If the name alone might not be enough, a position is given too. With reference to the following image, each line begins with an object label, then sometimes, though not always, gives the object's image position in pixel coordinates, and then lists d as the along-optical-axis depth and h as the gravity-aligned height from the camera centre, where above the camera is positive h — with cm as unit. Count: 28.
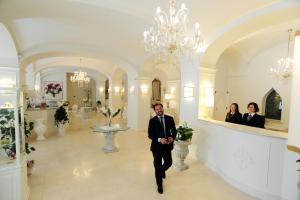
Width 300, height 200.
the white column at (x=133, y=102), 868 -61
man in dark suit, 328 -85
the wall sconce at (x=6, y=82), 590 +22
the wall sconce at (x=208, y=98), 526 -20
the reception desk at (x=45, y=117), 694 -117
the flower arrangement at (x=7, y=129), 249 -58
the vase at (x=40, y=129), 675 -155
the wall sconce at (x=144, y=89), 864 +8
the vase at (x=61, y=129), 744 -170
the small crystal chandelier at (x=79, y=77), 1238 +92
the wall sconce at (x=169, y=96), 1096 -32
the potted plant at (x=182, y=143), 411 -123
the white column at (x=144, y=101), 859 -52
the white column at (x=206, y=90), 516 +3
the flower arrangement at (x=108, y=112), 569 -72
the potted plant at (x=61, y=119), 737 -125
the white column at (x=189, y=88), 514 +10
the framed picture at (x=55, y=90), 1567 -7
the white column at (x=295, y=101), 228 -11
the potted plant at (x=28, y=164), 377 -164
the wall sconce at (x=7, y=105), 249 -24
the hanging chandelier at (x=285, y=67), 563 +83
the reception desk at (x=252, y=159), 292 -127
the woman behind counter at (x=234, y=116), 458 -64
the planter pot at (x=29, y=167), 378 -171
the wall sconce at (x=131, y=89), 881 +7
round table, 546 -150
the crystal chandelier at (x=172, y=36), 292 +100
